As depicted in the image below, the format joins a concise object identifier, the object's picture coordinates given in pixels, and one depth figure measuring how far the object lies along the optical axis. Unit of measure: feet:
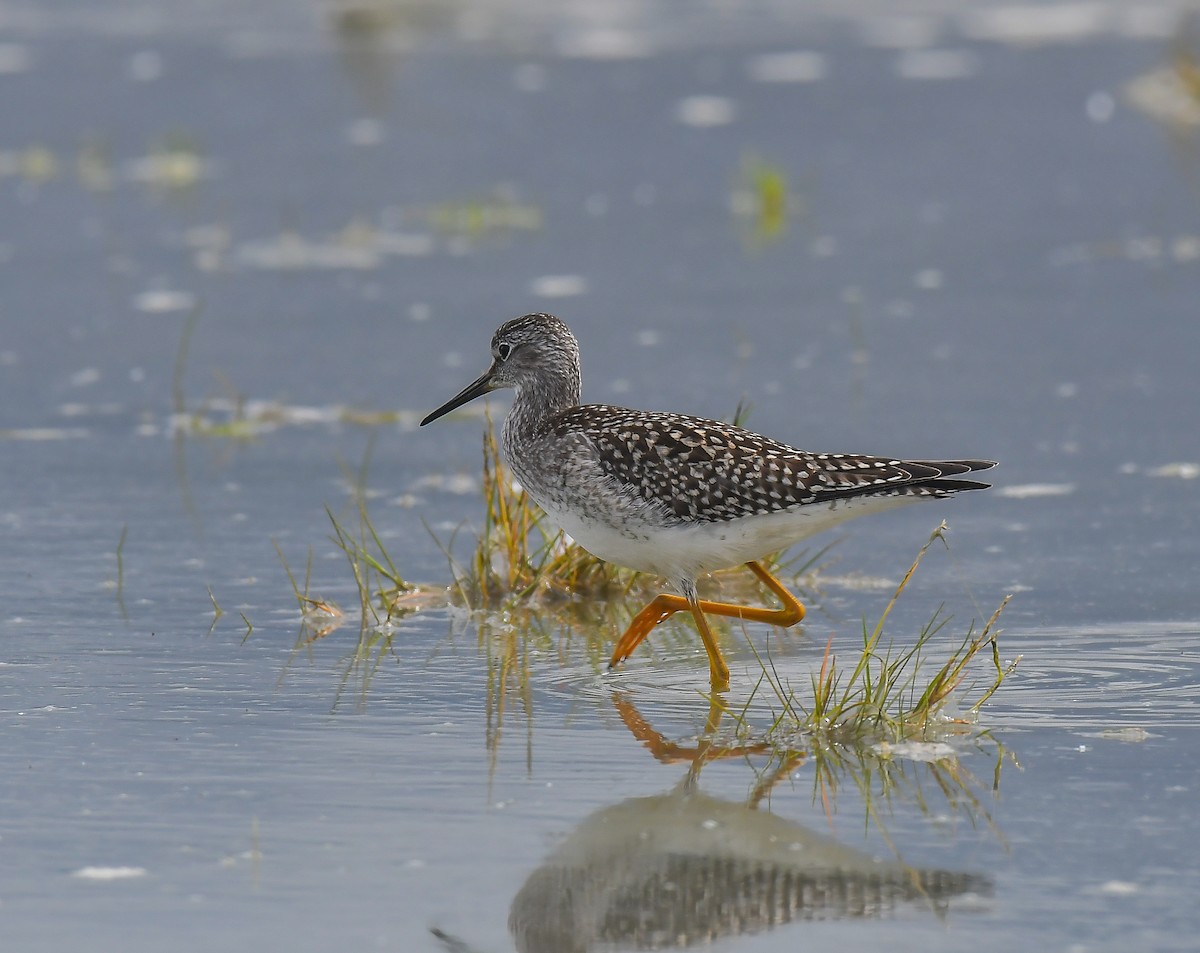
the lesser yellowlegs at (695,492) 40.83
